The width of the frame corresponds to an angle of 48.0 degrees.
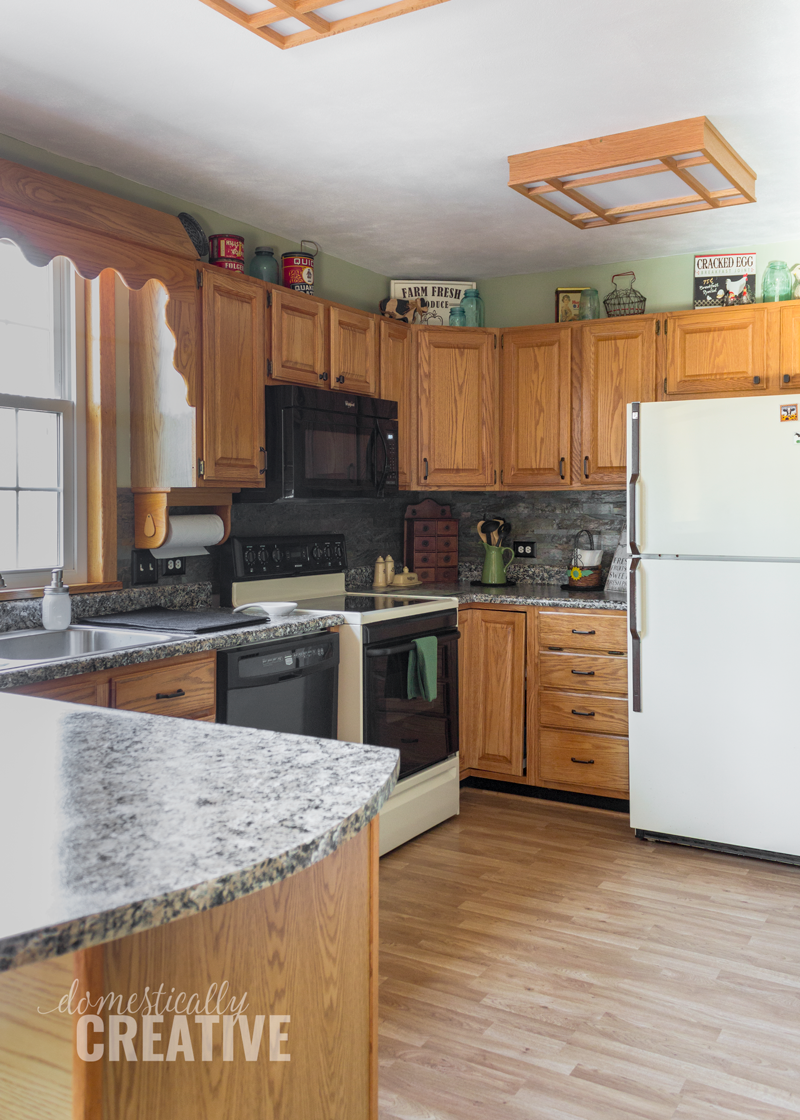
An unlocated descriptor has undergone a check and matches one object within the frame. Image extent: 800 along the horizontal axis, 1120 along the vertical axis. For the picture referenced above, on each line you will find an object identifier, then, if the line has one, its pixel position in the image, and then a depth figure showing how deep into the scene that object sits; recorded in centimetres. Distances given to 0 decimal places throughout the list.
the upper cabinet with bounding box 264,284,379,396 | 338
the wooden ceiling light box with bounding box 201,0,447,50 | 193
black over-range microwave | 334
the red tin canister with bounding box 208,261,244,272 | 327
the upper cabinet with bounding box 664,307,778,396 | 379
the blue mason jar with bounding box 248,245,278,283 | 345
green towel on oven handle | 348
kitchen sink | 258
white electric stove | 328
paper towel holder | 310
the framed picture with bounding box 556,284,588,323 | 427
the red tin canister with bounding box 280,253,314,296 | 357
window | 287
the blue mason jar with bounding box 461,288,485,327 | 441
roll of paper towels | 313
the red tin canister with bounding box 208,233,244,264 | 326
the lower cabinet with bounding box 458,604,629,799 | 376
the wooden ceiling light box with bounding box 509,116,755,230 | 271
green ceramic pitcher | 439
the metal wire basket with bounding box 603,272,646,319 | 414
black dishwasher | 277
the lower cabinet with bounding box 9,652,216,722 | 225
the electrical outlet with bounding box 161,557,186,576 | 325
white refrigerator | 321
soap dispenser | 268
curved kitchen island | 83
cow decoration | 429
